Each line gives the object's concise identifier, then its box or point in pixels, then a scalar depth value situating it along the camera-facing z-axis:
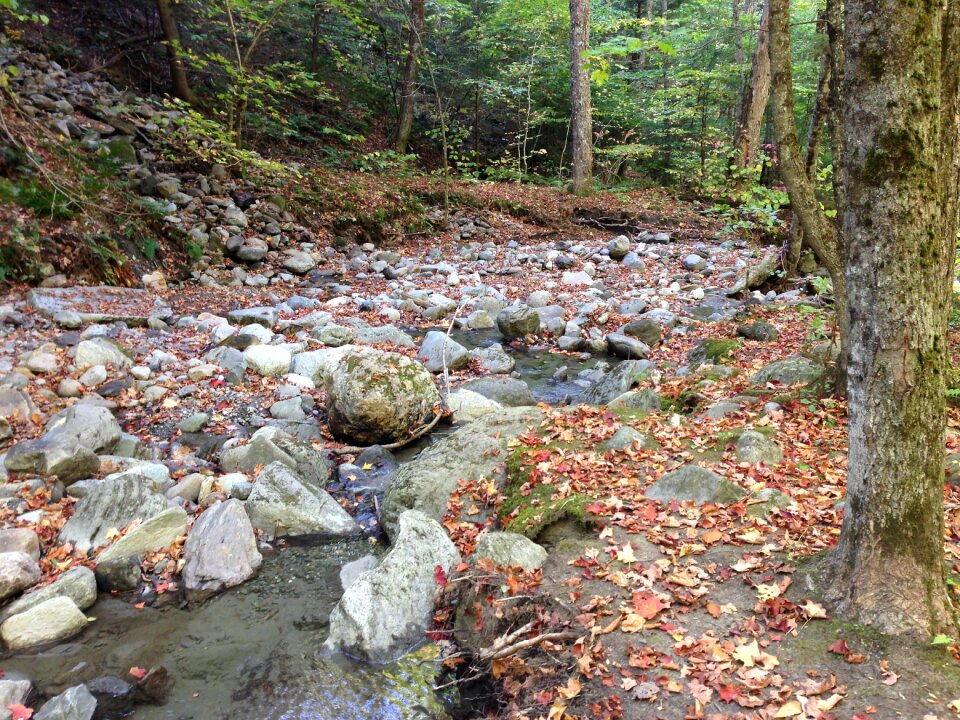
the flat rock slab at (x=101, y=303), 8.50
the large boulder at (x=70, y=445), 5.30
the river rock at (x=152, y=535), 4.70
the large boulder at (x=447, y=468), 5.39
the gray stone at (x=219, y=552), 4.61
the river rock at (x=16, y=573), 4.21
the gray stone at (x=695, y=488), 4.27
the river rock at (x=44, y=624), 3.94
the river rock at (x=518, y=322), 10.66
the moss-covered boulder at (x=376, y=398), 6.77
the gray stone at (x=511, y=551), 4.07
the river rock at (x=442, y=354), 8.88
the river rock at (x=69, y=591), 4.12
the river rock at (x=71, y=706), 3.33
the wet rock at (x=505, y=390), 7.79
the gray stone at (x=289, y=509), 5.37
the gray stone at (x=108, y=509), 4.85
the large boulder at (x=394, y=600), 4.03
